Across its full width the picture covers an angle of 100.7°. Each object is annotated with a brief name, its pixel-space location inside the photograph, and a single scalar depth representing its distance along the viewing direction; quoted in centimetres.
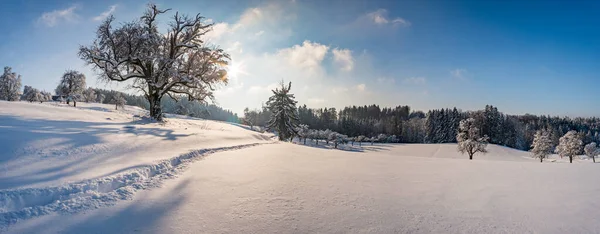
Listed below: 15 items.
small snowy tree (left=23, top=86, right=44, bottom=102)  5951
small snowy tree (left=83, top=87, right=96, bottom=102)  7569
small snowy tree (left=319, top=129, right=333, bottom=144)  8476
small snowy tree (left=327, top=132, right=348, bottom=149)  7484
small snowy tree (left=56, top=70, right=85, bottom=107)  5250
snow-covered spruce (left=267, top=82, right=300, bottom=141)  3409
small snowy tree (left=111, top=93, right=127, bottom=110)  6538
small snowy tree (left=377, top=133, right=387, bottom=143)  10148
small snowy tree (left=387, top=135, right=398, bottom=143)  10124
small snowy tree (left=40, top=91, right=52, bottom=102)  7038
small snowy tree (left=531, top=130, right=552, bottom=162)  5164
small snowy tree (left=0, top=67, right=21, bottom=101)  5909
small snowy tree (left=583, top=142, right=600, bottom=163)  5788
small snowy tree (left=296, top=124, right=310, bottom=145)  7768
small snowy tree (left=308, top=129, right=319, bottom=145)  8318
